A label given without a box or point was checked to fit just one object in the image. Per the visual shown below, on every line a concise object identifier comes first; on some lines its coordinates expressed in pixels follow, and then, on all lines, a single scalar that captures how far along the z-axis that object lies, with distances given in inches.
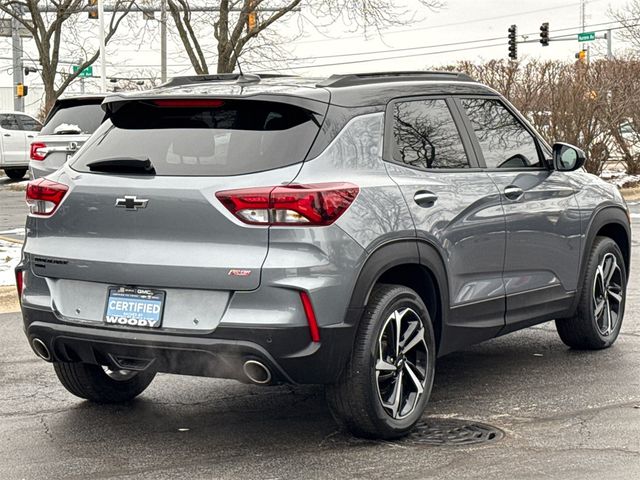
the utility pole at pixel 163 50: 1377.3
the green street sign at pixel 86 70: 1545.5
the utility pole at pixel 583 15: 2822.3
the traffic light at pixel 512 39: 2082.9
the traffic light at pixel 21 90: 1560.0
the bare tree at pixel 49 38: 1338.6
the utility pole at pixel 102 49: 1095.0
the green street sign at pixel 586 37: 2027.2
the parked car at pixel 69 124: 619.2
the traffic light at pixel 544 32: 2116.1
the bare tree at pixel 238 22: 1096.2
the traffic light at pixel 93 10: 1206.3
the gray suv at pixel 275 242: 205.5
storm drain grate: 225.3
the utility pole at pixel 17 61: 1565.0
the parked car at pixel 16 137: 1205.7
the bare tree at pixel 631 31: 1578.5
